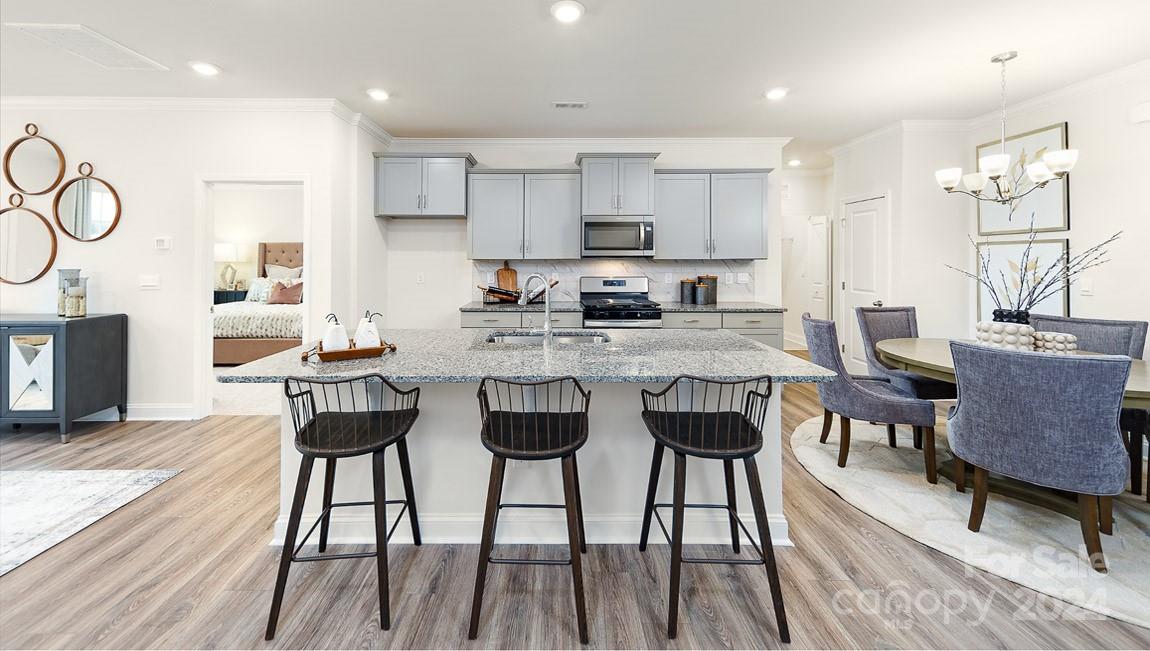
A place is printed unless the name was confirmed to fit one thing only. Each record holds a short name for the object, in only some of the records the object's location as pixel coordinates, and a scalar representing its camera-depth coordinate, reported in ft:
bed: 19.03
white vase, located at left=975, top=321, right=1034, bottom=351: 8.10
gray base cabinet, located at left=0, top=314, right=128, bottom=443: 11.26
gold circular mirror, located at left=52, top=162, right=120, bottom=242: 12.81
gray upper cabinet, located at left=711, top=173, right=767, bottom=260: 15.55
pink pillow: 21.53
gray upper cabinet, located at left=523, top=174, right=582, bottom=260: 15.51
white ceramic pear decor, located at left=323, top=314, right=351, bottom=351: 6.55
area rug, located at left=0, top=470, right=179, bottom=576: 7.11
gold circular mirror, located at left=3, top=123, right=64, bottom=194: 12.73
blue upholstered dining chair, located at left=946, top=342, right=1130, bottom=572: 6.05
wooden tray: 6.43
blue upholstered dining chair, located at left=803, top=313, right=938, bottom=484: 8.96
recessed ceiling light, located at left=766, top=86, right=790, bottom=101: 12.12
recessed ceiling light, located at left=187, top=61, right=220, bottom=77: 10.72
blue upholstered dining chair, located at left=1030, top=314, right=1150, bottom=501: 8.16
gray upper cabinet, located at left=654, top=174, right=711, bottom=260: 15.57
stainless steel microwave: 15.24
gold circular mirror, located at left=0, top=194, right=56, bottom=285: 12.75
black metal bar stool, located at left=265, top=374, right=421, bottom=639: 5.31
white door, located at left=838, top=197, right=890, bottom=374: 15.83
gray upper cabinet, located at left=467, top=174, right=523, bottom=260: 15.46
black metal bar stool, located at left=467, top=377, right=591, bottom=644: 5.22
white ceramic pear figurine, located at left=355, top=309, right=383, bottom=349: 6.74
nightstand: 22.88
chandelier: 9.30
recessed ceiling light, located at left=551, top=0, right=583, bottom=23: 8.30
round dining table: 6.47
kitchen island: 7.00
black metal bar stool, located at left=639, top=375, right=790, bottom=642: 5.28
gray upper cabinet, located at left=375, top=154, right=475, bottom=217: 15.25
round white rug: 6.06
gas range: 14.65
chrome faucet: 7.90
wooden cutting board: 16.30
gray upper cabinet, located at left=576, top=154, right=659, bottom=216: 15.08
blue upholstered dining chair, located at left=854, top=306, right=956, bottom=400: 10.63
